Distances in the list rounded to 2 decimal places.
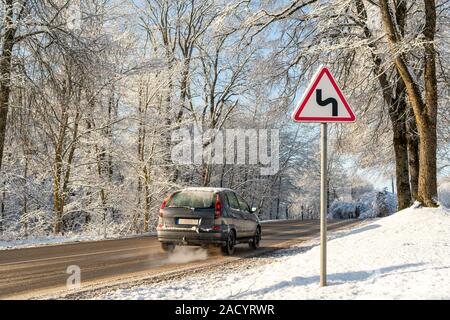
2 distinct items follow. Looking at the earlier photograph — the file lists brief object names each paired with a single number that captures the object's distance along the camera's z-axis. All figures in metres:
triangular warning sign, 5.68
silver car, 10.21
